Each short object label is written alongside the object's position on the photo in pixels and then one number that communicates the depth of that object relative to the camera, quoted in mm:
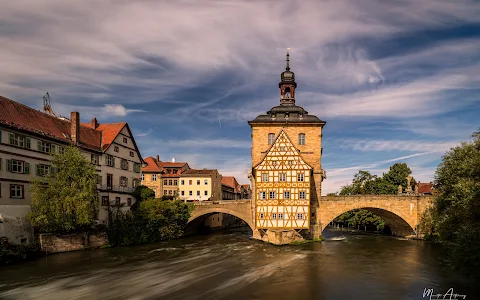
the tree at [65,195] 27922
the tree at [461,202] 15984
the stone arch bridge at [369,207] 39969
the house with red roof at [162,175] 57250
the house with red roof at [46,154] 27000
